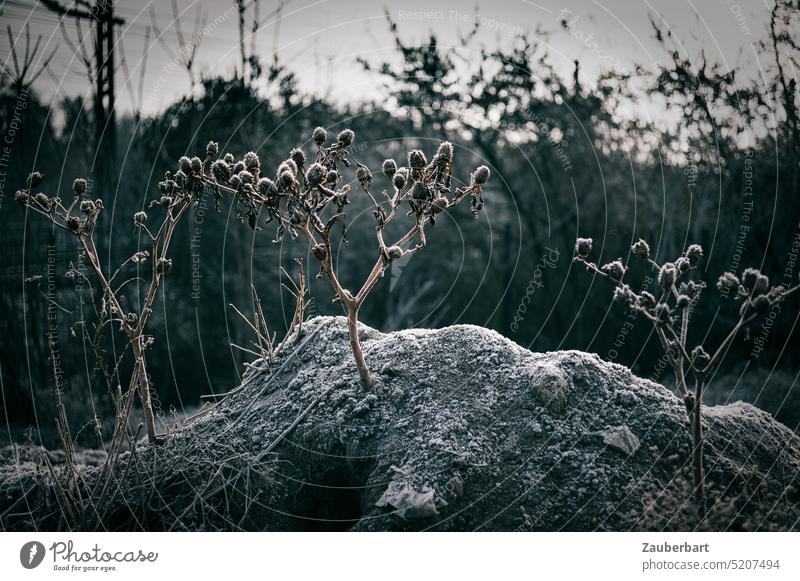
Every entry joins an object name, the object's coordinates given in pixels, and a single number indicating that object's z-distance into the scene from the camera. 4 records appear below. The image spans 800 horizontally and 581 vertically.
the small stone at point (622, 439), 3.15
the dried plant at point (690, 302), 2.78
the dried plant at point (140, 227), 3.29
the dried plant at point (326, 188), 2.99
